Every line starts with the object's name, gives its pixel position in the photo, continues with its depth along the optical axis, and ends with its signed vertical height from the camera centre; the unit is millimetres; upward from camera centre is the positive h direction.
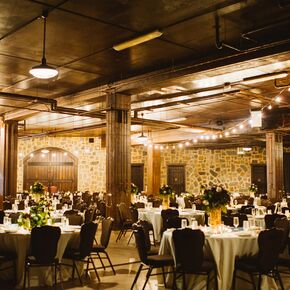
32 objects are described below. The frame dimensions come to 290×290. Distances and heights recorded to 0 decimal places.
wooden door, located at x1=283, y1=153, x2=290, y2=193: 18719 +242
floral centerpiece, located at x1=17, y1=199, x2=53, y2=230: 6036 -582
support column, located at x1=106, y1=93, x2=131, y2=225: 10242 +563
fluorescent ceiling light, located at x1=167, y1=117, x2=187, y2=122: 15572 +2056
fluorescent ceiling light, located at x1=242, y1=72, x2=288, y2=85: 7873 +1826
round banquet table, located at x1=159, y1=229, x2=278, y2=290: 5184 -944
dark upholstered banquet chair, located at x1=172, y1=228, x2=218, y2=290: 4902 -836
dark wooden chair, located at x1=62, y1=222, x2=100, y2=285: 5758 -914
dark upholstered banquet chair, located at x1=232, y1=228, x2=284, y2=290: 4891 -900
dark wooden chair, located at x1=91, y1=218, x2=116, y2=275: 6258 -880
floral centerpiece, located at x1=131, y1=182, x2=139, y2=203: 11839 -412
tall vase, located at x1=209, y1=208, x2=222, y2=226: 5957 -567
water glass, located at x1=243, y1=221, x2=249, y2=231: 5996 -680
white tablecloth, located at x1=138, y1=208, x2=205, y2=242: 9102 -878
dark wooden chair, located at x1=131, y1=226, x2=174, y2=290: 5277 -1010
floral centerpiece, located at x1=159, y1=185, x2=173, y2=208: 10117 -400
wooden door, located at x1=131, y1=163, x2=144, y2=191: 21531 +41
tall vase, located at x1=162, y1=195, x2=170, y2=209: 10164 -592
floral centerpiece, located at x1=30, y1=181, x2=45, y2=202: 10902 -375
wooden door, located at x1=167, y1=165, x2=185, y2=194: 20812 -60
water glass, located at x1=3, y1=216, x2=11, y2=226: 6738 -697
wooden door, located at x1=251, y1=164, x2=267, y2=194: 19391 -61
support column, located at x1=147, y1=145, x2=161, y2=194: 18297 +245
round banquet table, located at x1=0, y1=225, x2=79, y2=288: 5734 -996
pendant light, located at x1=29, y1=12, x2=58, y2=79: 6359 +1548
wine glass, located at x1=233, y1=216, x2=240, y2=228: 6059 -645
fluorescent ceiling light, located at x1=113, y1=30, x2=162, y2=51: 6631 +2146
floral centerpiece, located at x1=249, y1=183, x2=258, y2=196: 13930 -428
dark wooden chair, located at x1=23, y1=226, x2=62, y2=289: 5375 -852
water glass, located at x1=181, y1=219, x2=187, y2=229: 6089 -669
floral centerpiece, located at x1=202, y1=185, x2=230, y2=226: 6023 -336
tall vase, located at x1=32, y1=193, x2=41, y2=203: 10922 -504
